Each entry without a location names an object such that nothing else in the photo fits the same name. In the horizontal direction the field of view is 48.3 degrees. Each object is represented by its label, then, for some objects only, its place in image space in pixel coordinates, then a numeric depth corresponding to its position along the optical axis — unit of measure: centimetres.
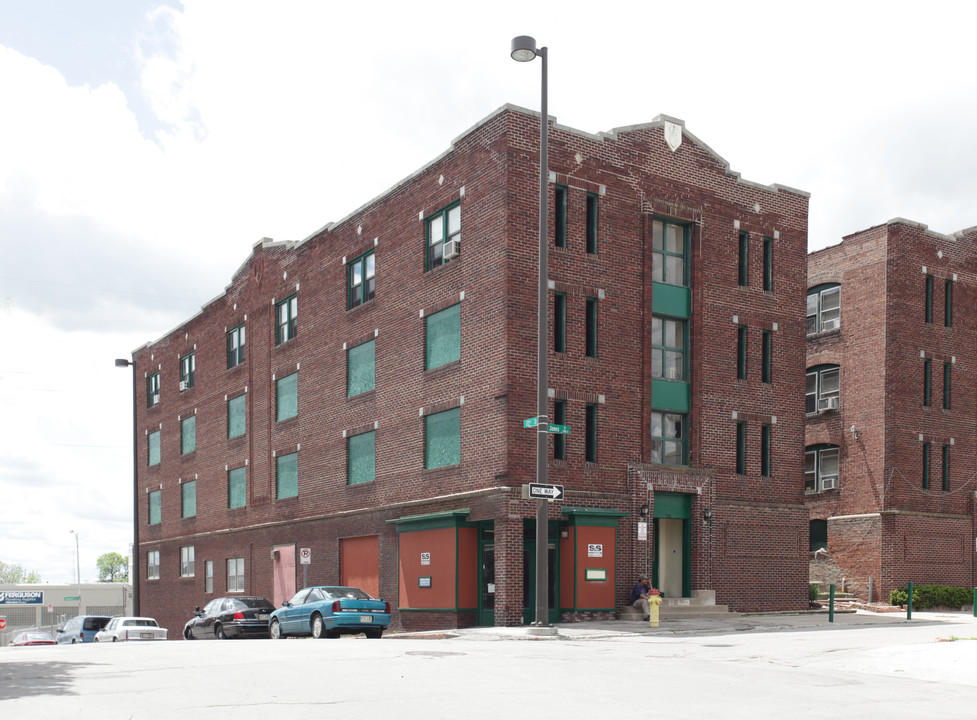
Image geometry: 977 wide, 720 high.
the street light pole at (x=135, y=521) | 5122
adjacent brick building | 3994
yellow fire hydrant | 2714
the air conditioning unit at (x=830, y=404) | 4275
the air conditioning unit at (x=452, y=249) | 3216
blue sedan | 2630
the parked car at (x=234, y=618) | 3105
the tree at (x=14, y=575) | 16888
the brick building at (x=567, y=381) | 2998
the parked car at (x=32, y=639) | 4469
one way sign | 2380
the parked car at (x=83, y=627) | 3903
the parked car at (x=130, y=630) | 3225
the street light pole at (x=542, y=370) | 2383
